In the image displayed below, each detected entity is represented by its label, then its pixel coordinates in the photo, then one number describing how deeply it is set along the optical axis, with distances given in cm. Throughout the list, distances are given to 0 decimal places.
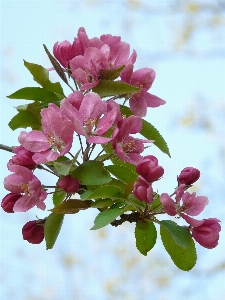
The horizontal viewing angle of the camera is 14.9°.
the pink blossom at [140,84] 66
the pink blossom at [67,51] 66
